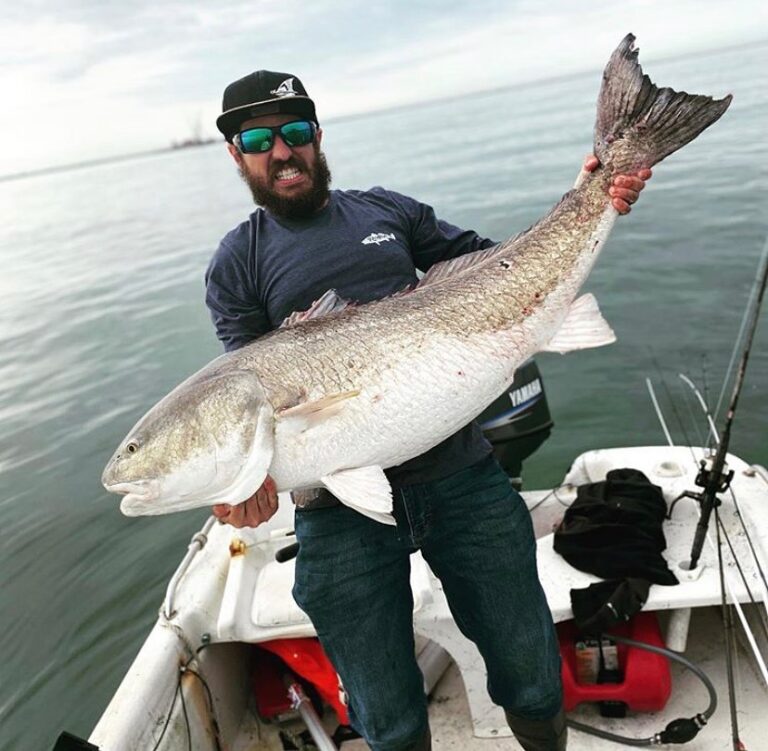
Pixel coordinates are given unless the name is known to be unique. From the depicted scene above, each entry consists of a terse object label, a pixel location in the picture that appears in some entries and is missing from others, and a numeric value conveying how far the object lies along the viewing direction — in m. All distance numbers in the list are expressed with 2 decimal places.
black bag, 3.34
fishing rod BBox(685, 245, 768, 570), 3.32
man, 2.59
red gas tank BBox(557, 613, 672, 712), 3.33
